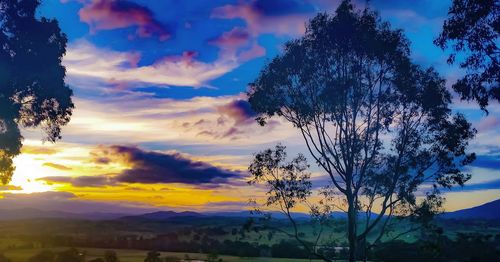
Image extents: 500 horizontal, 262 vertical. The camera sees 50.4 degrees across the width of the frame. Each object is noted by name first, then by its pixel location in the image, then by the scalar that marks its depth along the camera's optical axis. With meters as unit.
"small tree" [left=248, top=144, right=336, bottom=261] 41.41
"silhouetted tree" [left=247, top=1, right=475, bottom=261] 36.19
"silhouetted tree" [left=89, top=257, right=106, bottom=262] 68.88
